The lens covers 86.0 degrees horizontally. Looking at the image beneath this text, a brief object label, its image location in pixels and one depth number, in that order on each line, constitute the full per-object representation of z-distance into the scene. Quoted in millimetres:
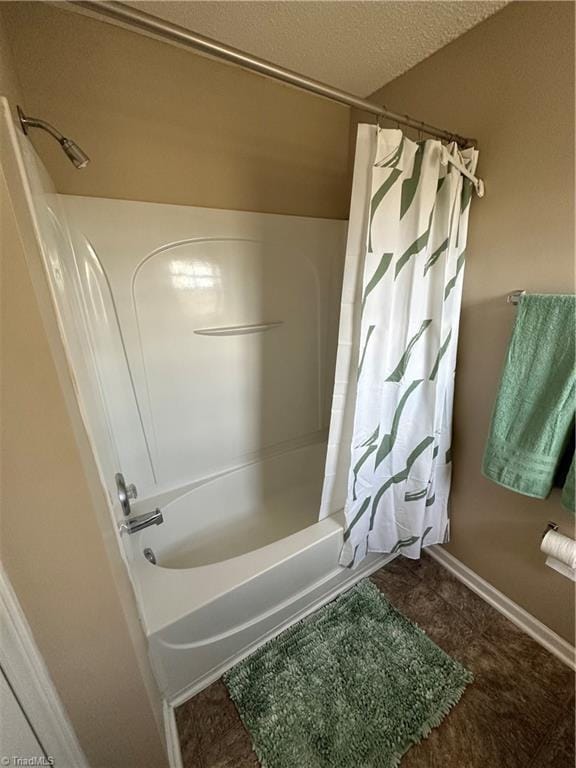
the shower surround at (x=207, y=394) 1100
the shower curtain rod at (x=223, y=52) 648
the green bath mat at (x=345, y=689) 1000
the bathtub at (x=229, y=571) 1060
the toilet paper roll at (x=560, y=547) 1073
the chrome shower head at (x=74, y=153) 835
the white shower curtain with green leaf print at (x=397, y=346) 1052
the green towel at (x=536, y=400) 978
